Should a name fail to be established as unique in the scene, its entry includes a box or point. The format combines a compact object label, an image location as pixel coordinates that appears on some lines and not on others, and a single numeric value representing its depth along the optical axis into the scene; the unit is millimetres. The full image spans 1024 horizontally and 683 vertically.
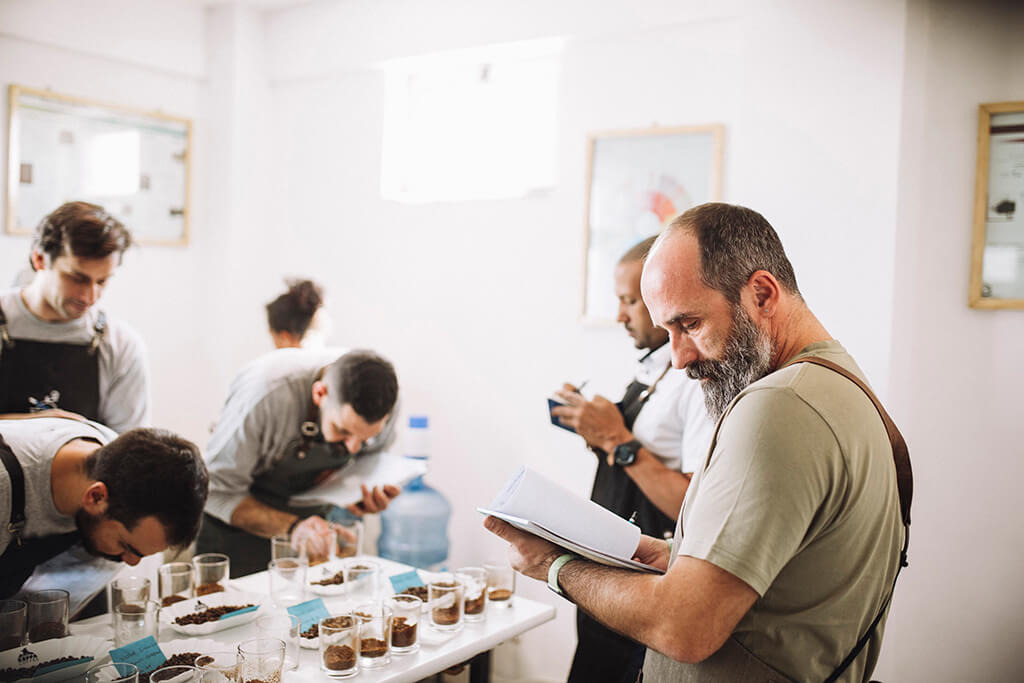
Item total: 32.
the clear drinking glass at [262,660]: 1664
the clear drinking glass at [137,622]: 1928
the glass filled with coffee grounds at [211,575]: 2236
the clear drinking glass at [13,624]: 1736
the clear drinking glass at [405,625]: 1907
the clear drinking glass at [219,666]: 1593
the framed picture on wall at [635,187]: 3107
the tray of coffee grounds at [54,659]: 1633
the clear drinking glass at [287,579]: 2254
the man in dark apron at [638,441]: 2266
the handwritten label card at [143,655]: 1736
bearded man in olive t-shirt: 1222
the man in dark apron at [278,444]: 2676
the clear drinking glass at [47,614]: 1791
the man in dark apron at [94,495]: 1871
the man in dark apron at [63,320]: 2547
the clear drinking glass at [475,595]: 2119
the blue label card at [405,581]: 2254
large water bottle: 3766
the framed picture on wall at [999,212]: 2666
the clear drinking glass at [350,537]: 2592
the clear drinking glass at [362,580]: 2324
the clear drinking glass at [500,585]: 2230
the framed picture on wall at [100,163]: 3516
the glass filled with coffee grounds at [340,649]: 1783
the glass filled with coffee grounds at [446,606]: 2027
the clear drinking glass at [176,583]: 2193
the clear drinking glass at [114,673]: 1539
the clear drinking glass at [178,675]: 1594
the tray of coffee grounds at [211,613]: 1996
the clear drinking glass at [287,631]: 1863
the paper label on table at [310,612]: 2021
